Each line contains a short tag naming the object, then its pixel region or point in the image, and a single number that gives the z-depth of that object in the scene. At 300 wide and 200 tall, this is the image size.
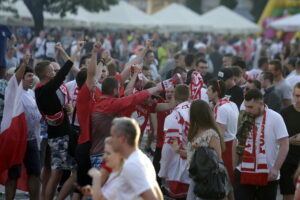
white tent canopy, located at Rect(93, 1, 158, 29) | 50.99
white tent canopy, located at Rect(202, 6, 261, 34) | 59.05
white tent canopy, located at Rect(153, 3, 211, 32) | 56.82
